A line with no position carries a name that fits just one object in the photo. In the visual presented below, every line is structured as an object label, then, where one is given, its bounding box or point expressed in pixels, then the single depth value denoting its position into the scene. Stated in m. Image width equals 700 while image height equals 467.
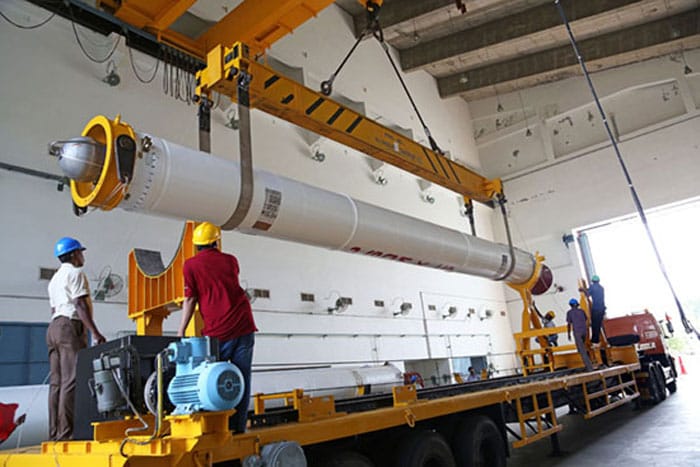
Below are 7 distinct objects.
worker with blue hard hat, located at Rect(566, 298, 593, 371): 8.01
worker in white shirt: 3.76
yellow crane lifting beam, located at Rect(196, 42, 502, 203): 4.32
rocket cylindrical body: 3.53
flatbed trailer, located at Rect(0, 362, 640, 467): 2.46
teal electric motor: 2.45
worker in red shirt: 3.13
